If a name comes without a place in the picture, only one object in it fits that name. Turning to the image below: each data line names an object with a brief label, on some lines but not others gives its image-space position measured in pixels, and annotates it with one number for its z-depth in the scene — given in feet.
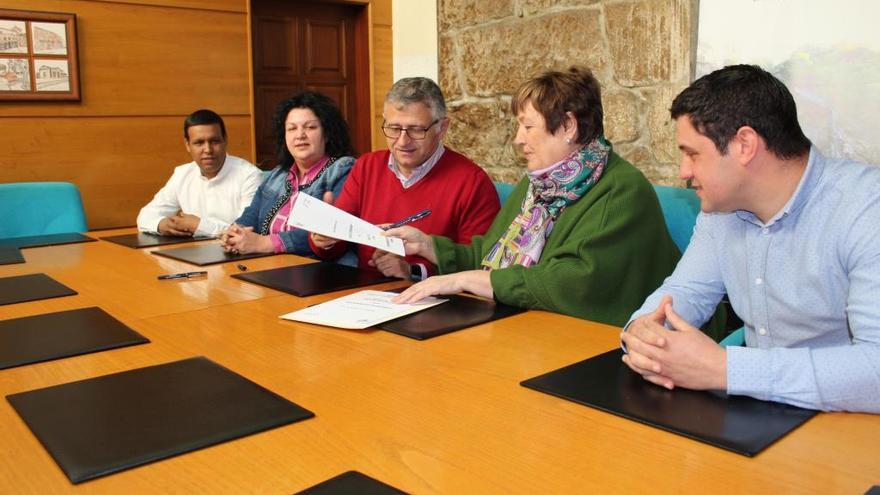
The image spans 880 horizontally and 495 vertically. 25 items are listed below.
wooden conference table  2.87
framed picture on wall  13.32
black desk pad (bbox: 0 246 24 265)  7.85
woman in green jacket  5.70
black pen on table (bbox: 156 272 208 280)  6.81
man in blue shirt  3.56
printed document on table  5.07
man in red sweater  7.98
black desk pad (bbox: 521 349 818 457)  3.20
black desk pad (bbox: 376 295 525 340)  4.88
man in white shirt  11.10
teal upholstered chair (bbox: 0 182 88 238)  10.23
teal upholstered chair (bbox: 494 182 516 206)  8.77
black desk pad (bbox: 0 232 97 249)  9.05
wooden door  16.53
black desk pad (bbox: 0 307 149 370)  4.54
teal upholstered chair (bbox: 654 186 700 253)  6.58
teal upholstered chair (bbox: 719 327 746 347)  5.48
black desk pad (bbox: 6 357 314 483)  3.09
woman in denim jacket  9.55
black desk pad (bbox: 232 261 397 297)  6.26
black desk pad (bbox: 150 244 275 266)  7.73
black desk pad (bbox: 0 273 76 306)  6.09
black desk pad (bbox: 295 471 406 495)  2.77
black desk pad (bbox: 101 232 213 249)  8.90
